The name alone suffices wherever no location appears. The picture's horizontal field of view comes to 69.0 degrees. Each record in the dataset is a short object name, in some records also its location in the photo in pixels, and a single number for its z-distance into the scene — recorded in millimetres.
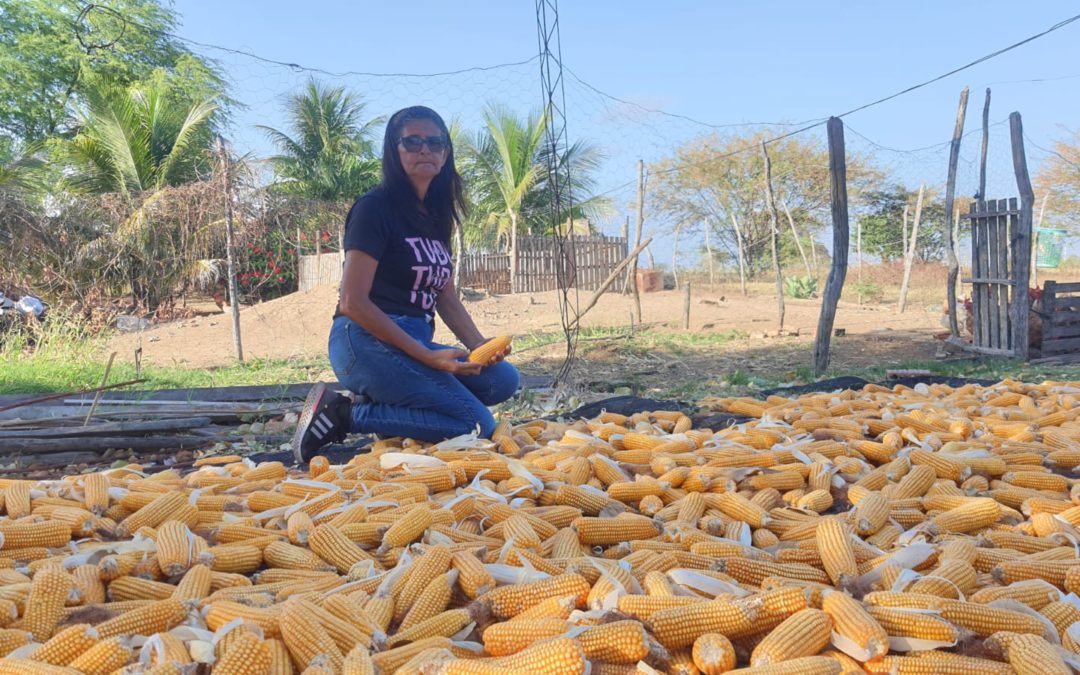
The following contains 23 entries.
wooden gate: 8547
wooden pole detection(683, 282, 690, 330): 12398
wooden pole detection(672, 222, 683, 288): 20031
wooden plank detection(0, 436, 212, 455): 4281
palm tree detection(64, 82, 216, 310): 14617
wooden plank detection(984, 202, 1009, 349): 8781
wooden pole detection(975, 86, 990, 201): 9383
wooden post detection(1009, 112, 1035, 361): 8445
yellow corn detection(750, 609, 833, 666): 1400
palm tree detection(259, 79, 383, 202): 22719
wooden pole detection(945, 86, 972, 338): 9297
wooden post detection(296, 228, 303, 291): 17311
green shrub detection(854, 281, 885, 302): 19109
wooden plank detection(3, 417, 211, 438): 4352
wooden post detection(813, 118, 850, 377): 7316
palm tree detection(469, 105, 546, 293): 20734
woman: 3598
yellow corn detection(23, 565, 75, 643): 1629
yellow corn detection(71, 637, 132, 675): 1421
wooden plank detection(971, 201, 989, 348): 9016
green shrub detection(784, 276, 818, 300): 20516
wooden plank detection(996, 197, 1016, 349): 8711
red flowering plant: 17391
